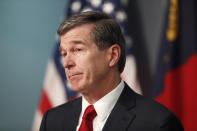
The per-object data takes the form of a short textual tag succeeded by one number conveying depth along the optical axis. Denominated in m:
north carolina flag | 4.80
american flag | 5.39
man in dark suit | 2.70
